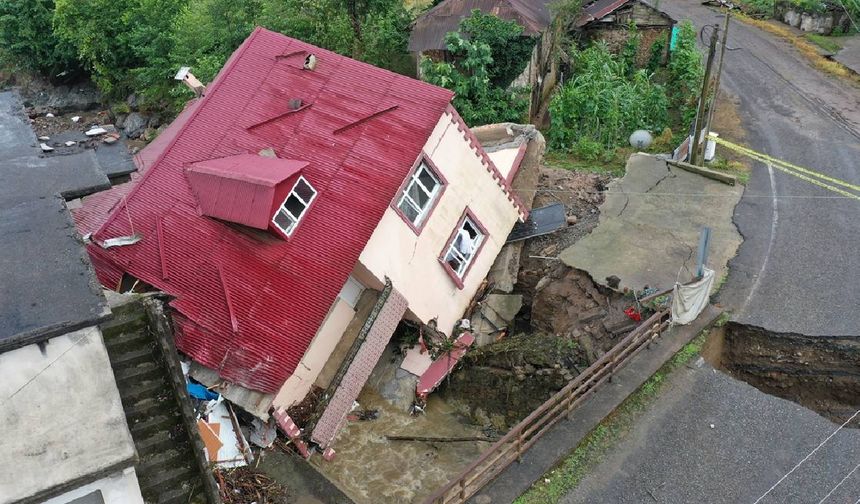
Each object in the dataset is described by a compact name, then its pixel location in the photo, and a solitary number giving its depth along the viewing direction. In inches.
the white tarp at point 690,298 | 546.3
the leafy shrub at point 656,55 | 1221.1
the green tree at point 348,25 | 1145.4
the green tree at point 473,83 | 1043.3
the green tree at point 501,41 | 1064.8
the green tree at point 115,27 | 1339.8
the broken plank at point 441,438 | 584.1
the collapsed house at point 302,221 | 541.3
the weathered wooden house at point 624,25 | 1218.0
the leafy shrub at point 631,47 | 1226.6
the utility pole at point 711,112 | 808.7
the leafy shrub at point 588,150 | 943.0
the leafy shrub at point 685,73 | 1029.2
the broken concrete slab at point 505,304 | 703.7
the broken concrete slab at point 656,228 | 653.9
